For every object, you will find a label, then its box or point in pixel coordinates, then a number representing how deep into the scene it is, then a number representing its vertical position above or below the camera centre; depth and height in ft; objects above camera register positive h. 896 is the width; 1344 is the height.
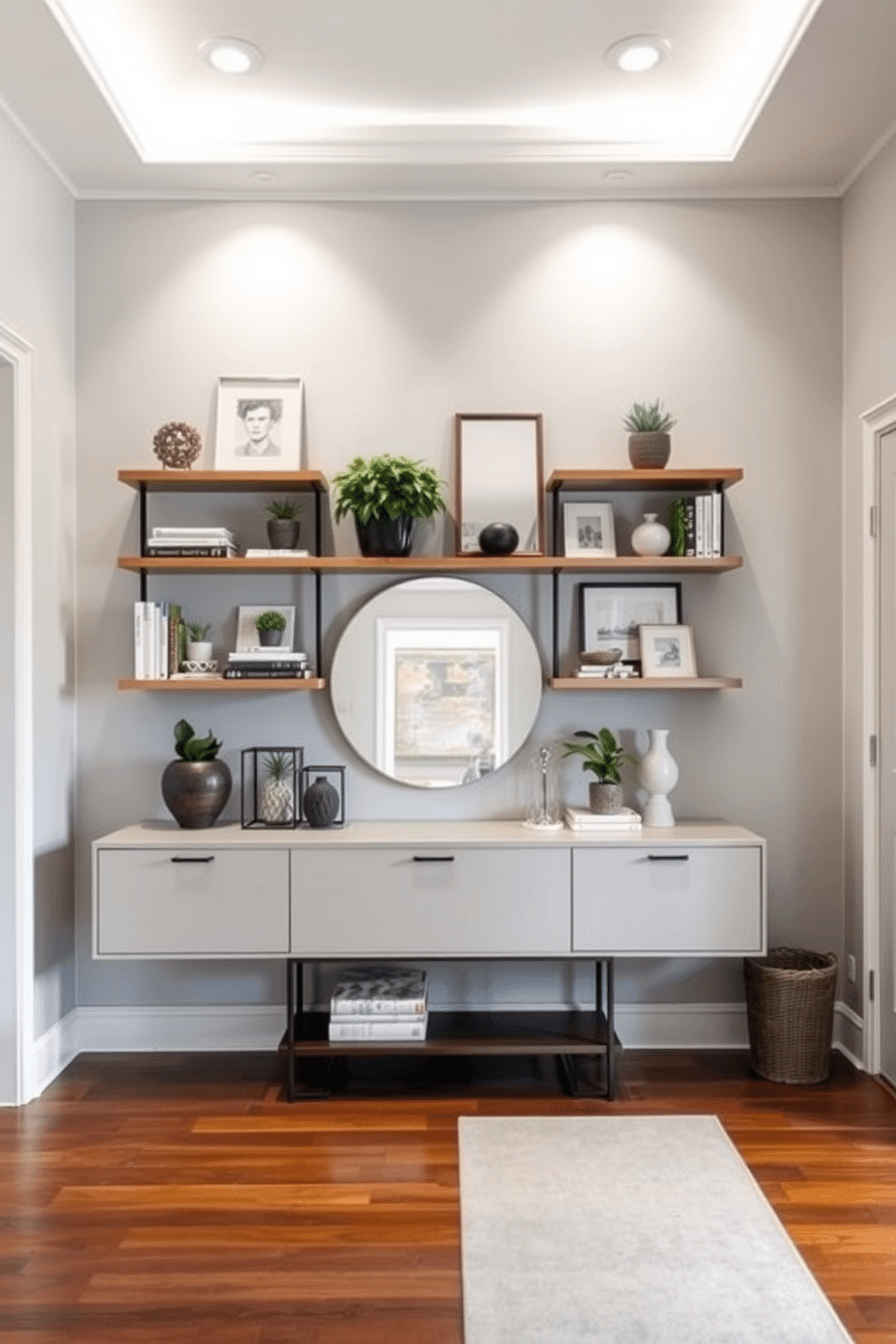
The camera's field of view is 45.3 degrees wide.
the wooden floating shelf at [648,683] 11.16 -0.15
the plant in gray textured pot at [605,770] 11.27 -1.08
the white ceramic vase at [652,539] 11.28 +1.36
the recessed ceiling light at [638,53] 9.95 +5.79
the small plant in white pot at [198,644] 11.43 +0.27
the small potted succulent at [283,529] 11.30 +1.47
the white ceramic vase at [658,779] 11.34 -1.16
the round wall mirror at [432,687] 11.80 -0.20
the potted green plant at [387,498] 10.98 +1.76
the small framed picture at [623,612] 11.80 +0.62
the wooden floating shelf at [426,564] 11.05 +1.09
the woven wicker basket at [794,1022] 10.74 -3.56
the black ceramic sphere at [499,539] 11.16 +1.35
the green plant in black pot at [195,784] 11.03 -1.18
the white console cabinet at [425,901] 10.52 -2.27
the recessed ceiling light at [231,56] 9.94 +5.78
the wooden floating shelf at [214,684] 11.07 -0.15
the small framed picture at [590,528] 11.72 +1.54
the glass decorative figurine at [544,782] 11.74 -1.26
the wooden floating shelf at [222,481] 11.03 +1.97
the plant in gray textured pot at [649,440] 11.31 +2.41
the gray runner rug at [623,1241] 6.77 -4.13
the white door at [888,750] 10.73 -0.82
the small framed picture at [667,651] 11.62 +0.19
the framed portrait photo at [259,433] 11.73 +2.59
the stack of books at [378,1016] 10.66 -3.45
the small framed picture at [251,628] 11.73 +0.45
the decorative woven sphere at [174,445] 11.22 +2.34
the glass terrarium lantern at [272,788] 11.30 -1.27
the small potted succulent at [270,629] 11.45 +0.43
